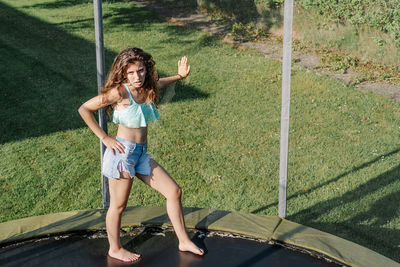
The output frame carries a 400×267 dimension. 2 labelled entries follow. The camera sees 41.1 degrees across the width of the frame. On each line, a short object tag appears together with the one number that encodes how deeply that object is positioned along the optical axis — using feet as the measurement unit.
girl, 9.20
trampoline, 10.21
